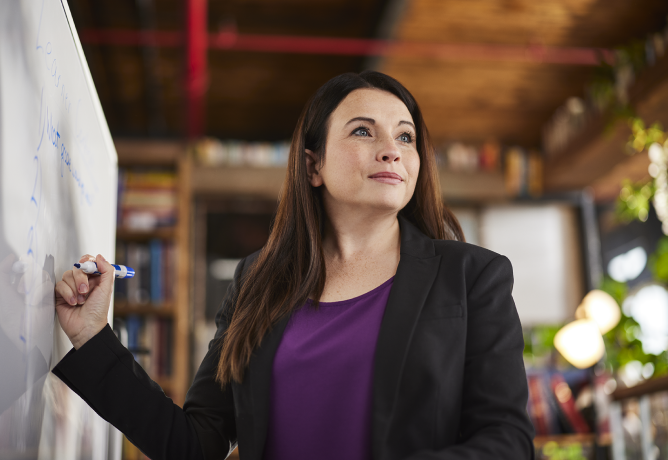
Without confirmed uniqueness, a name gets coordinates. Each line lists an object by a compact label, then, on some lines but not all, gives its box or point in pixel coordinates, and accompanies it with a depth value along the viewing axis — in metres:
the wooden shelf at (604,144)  3.86
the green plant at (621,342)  4.52
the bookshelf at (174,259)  4.11
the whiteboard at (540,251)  5.13
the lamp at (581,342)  4.20
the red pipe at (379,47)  4.33
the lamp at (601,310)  4.36
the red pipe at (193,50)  4.00
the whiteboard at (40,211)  0.73
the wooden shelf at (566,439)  4.28
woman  0.96
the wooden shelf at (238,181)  4.90
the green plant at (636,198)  3.76
